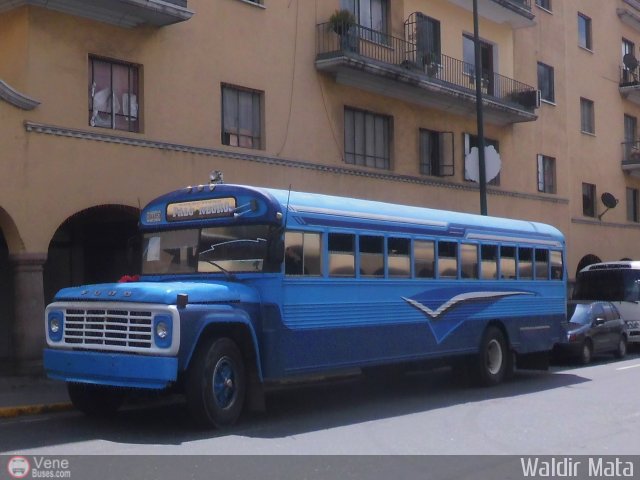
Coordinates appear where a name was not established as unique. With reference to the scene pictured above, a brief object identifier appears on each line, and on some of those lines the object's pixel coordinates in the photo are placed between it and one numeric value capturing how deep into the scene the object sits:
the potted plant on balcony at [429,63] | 23.42
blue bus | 10.04
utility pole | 20.98
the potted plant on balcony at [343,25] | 20.58
